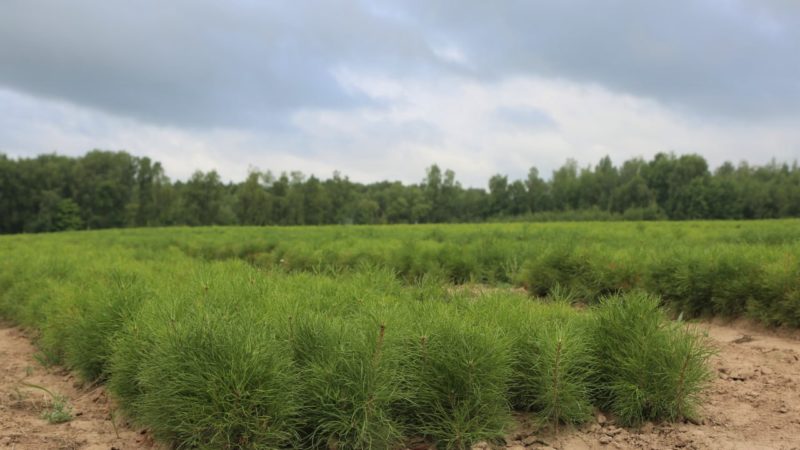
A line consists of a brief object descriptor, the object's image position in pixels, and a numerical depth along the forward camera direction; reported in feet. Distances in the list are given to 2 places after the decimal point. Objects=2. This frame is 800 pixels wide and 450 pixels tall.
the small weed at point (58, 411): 11.49
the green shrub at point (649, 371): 10.30
